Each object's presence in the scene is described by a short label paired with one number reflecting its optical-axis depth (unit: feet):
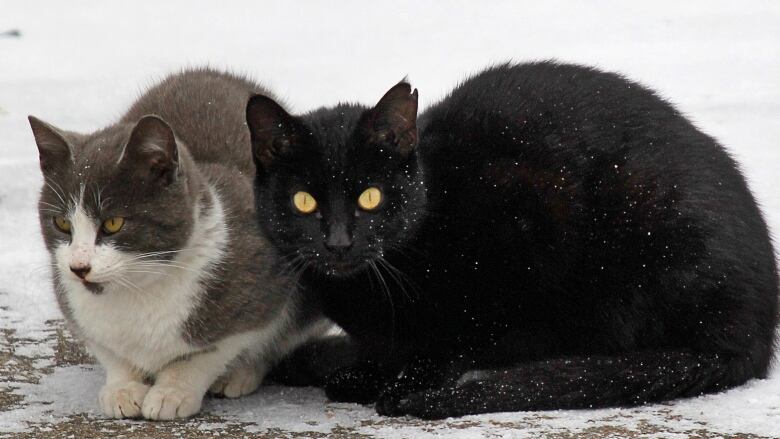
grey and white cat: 22.70
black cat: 23.12
